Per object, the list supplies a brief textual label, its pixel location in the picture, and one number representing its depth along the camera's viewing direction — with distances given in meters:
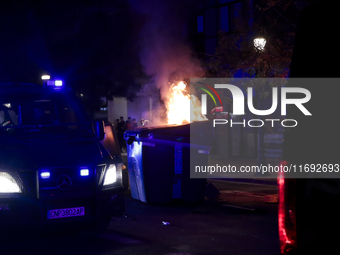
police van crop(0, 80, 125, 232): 5.49
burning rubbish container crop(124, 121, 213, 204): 8.93
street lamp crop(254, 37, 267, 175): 13.38
